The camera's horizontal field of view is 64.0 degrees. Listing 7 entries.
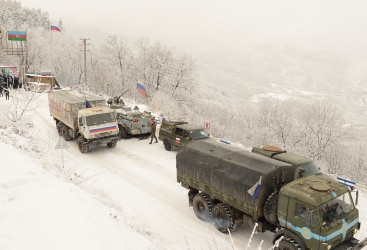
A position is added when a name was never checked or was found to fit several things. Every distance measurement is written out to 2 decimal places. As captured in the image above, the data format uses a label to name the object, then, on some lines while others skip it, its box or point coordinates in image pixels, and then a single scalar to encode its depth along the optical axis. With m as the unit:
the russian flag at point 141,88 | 31.69
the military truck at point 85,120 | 17.41
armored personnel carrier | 20.00
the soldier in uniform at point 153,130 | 19.27
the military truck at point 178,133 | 16.84
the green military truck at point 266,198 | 7.70
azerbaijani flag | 48.53
